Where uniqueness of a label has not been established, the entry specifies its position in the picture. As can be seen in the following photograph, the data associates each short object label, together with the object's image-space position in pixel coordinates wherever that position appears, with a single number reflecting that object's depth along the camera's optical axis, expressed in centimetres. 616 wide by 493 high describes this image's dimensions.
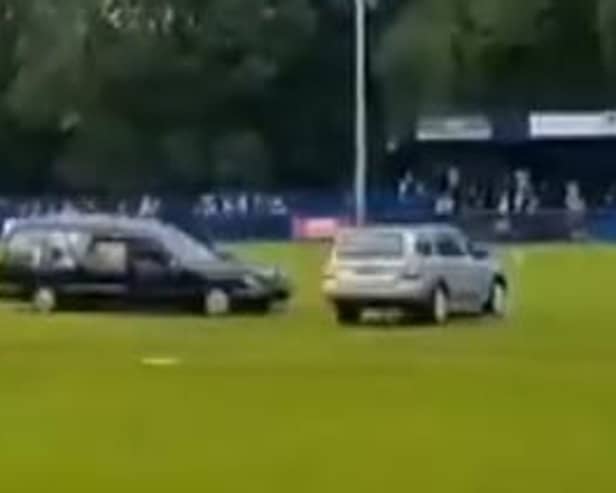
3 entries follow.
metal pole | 6612
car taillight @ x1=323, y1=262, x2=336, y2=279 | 3372
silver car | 3309
